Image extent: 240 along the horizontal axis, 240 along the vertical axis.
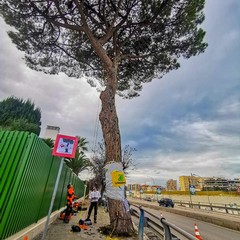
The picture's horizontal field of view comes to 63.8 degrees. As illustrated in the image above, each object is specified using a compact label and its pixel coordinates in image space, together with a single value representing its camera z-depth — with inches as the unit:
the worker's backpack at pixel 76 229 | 237.6
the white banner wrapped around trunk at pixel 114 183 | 224.2
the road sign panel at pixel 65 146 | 178.7
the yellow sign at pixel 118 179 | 224.4
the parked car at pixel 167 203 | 1189.1
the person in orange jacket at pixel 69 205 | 306.8
